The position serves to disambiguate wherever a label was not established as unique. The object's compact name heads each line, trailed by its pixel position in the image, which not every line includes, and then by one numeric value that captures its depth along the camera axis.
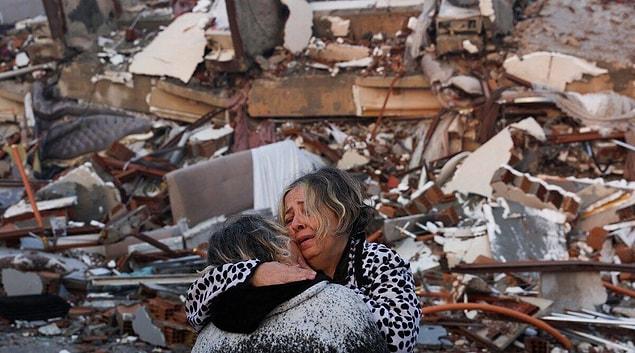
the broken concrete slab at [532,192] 7.60
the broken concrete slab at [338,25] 10.79
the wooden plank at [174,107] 11.07
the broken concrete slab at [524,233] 7.05
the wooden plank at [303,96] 10.35
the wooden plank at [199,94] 10.78
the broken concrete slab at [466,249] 7.00
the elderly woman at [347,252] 2.12
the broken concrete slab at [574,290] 5.88
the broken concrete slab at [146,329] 5.95
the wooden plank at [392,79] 9.93
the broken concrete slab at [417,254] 6.98
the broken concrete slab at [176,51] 11.02
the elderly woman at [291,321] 1.90
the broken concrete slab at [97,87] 11.47
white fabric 8.60
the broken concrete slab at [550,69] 9.23
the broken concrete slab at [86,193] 9.23
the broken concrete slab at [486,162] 8.17
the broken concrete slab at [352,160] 9.63
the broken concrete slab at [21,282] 6.84
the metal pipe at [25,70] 11.99
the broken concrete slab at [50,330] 6.29
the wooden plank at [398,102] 10.04
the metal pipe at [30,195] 8.42
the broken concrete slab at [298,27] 10.84
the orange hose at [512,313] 5.35
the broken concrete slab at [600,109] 8.63
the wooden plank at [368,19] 10.59
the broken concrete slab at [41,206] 8.72
